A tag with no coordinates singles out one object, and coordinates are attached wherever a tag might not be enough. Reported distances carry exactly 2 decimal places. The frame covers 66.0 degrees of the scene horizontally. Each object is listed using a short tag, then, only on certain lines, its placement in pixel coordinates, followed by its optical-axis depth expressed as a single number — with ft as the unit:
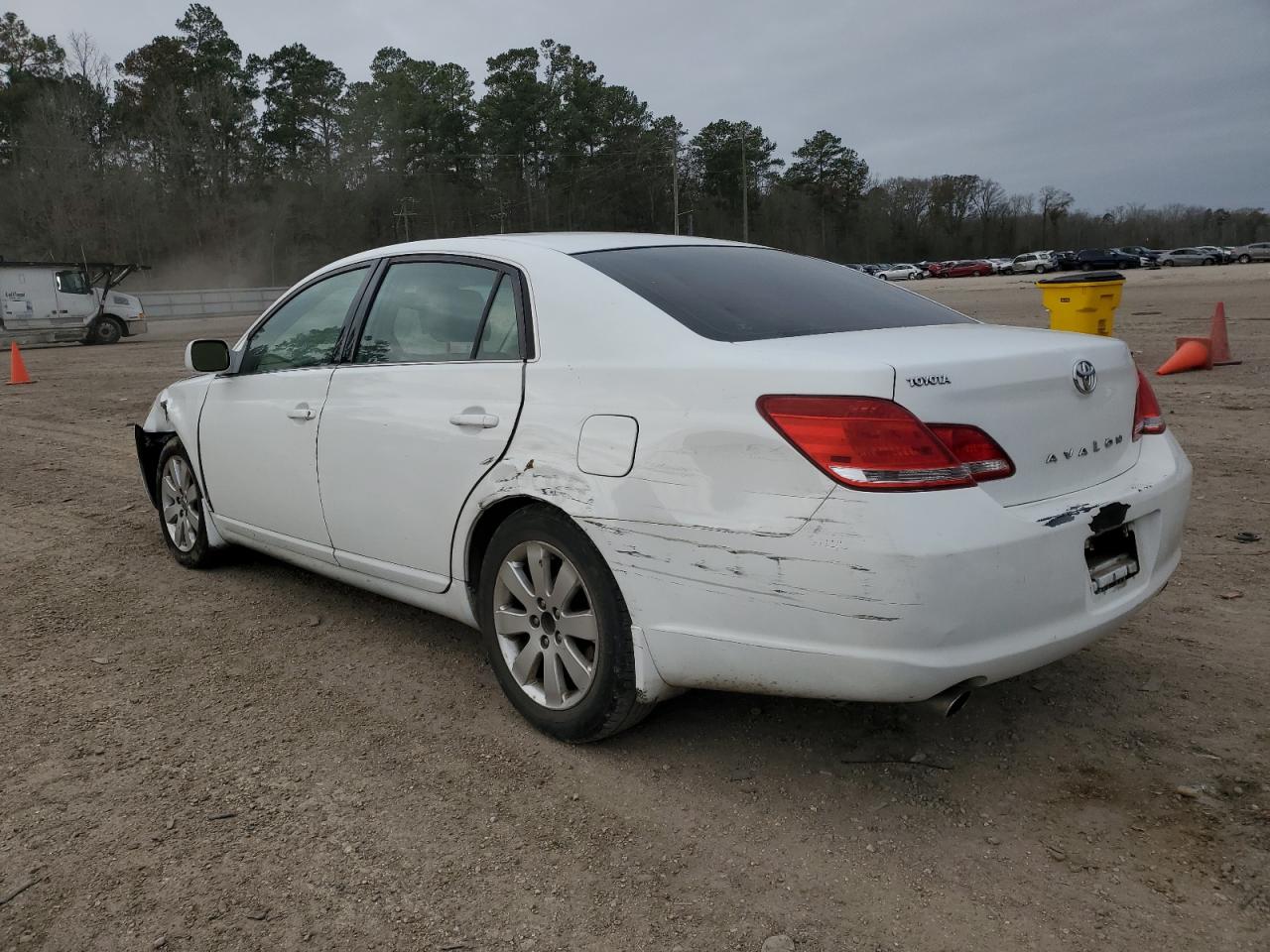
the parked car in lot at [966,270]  254.68
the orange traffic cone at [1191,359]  35.73
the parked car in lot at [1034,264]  221.60
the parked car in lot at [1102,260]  196.13
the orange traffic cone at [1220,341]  37.09
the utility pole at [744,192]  269.40
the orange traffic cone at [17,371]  56.65
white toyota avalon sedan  7.59
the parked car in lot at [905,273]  253.85
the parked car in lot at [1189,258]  200.75
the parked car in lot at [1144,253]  211.41
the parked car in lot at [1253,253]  196.24
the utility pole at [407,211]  243.46
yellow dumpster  35.78
